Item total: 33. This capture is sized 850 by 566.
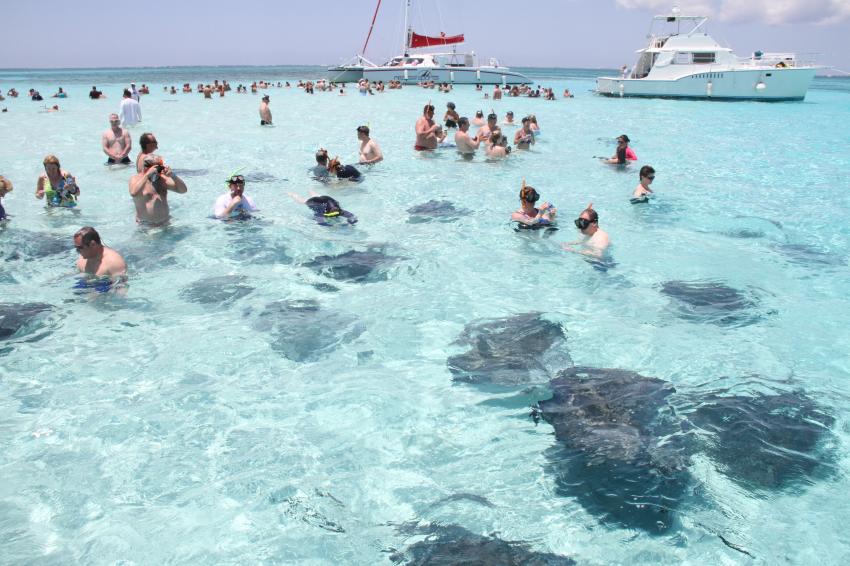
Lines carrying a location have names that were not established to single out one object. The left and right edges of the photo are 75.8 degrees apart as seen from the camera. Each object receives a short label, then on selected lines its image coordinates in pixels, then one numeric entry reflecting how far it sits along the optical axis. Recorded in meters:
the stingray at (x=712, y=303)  6.64
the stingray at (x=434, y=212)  10.38
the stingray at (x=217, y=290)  6.94
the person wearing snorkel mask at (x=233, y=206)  9.63
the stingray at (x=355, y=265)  7.73
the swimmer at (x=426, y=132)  15.98
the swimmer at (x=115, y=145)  13.95
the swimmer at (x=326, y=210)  9.82
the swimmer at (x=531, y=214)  9.36
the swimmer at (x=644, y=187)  11.34
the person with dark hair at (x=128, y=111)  17.89
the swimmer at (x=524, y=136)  16.92
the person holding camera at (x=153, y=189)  8.42
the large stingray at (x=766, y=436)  4.04
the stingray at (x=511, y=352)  5.26
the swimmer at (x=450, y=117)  19.88
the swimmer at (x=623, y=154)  14.54
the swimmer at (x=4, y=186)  8.69
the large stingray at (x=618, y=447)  3.75
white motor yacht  35.12
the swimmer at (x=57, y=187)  9.95
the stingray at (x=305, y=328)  5.82
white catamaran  50.47
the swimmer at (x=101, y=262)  6.59
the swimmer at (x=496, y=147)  14.95
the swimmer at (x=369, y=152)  14.43
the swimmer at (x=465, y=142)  15.02
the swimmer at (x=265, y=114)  22.83
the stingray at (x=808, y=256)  8.51
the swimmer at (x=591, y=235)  8.27
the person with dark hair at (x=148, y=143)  8.82
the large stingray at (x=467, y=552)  3.25
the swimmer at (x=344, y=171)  12.32
